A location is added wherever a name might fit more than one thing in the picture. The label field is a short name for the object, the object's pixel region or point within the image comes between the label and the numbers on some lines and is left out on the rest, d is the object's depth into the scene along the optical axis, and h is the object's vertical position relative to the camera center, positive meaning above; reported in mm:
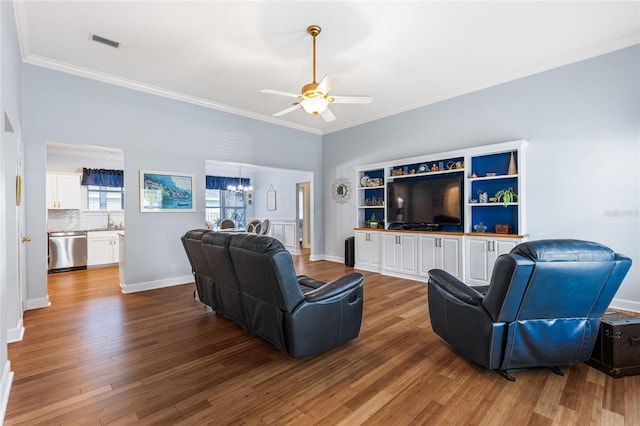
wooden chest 2254 -1047
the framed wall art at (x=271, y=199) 10695 +361
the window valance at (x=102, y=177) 7468 +815
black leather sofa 2414 -784
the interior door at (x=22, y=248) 3412 -459
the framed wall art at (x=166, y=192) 5004 +305
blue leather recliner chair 2012 -709
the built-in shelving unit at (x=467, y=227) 4594 -307
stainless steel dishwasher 6559 -918
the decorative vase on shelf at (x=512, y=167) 4586 +629
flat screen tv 5230 +156
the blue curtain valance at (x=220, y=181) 10260 +962
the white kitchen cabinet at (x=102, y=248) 6965 -902
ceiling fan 3230 +1255
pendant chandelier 10034 +711
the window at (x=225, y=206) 10983 +116
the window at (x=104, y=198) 7707 +306
